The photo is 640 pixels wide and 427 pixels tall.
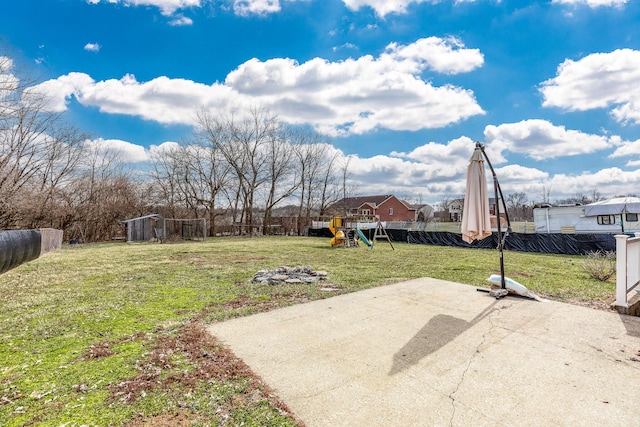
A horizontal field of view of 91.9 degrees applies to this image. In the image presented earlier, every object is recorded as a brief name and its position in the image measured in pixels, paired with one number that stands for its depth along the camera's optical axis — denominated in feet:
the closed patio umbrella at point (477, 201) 13.84
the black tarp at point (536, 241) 38.58
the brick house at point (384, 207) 145.69
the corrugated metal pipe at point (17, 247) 23.65
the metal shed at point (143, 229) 62.95
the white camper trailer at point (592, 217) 52.16
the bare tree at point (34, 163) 49.24
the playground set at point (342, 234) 50.11
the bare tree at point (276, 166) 88.53
